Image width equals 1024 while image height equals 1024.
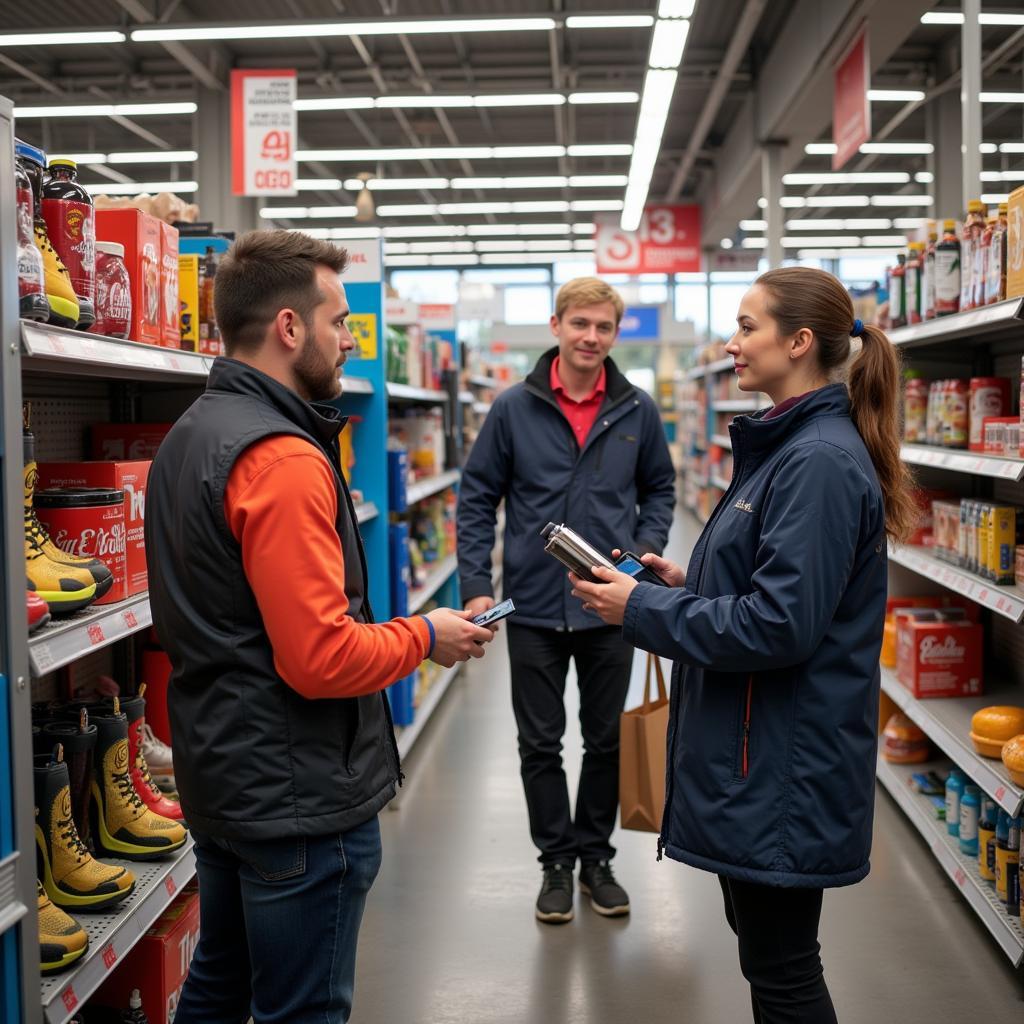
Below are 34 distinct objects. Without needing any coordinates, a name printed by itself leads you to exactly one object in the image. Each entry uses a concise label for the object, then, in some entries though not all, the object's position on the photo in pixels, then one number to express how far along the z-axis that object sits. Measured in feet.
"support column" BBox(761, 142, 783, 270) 31.63
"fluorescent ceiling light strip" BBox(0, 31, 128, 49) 29.09
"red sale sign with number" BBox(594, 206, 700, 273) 53.57
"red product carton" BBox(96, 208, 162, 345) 7.82
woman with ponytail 5.89
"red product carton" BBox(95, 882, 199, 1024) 8.16
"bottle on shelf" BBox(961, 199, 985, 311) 11.43
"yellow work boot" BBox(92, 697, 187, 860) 7.65
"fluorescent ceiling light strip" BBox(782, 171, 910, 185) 52.41
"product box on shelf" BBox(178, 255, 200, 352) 8.95
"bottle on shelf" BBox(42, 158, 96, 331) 6.71
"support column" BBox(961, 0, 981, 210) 12.59
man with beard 5.18
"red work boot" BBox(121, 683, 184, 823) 8.23
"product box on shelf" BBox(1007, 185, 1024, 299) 9.82
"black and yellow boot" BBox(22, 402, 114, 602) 6.33
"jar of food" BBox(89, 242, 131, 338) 7.34
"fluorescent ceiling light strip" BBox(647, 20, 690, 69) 24.30
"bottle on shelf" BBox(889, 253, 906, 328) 14.39
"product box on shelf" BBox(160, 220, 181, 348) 8.31
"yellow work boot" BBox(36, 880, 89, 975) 6.11
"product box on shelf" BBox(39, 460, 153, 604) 7.65
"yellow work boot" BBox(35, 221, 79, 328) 6.28
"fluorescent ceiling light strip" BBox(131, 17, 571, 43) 27.22
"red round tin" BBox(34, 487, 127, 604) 7.00
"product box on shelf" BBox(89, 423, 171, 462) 9.80
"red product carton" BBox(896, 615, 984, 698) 13.37
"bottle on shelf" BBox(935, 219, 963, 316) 12.35
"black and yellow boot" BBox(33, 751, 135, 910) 6.68
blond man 10.91
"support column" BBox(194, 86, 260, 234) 36.52
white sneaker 8.95
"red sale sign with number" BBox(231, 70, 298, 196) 30.42
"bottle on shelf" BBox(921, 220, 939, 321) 12.98
